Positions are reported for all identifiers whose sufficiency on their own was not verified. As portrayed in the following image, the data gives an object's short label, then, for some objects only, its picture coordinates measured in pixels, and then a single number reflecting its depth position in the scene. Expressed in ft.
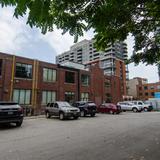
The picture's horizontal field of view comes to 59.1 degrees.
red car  68.89
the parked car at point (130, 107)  82.62
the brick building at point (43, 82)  58.89
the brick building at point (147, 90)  210.34
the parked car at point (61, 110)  45.85
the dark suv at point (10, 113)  30.74
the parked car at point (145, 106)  87.74
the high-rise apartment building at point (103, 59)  233.11
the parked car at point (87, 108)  55.62
